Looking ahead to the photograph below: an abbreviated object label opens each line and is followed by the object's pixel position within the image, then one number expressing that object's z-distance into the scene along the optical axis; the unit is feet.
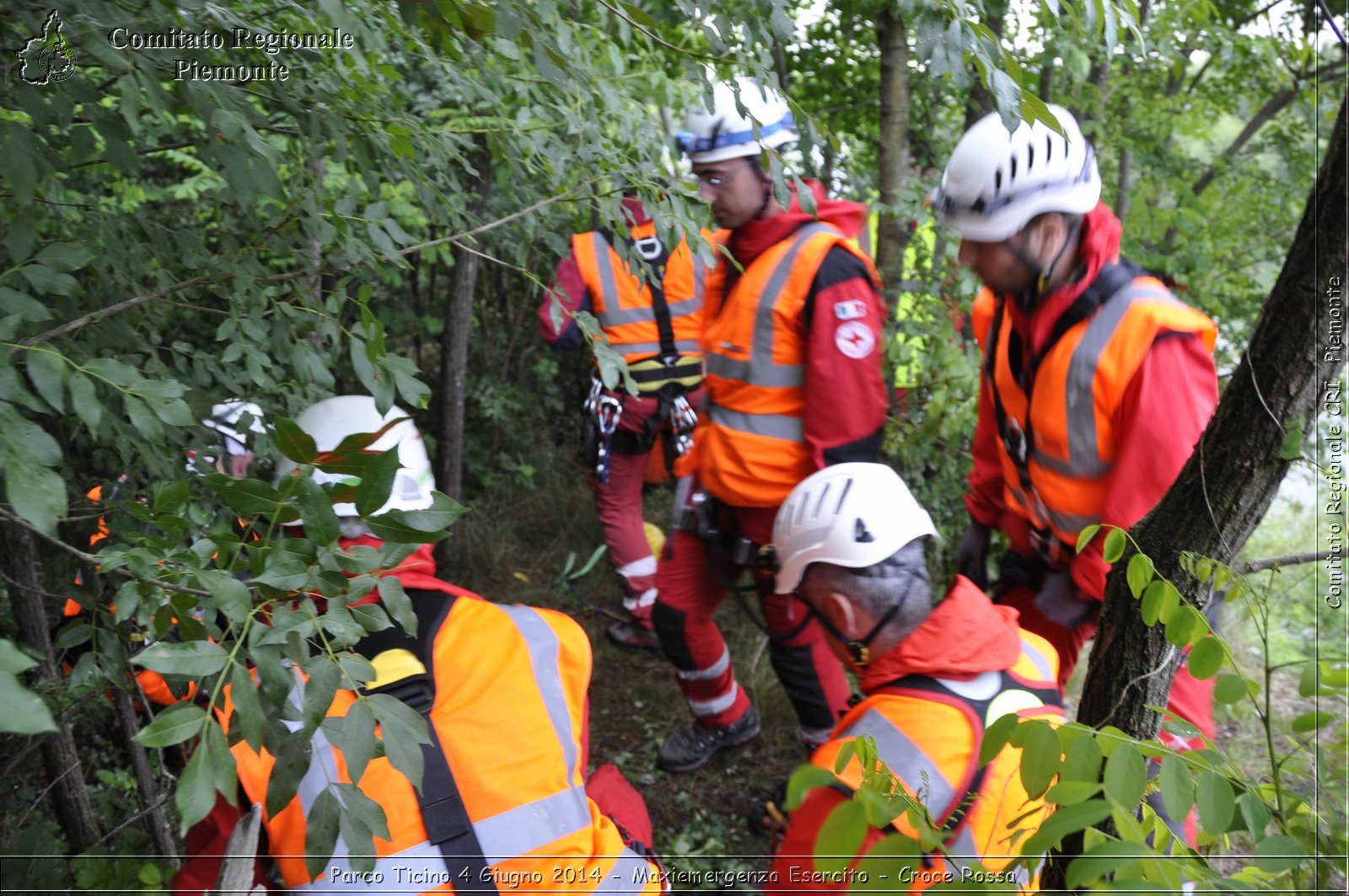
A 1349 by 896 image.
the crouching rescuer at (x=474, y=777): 5.05
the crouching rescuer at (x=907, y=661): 4.93
